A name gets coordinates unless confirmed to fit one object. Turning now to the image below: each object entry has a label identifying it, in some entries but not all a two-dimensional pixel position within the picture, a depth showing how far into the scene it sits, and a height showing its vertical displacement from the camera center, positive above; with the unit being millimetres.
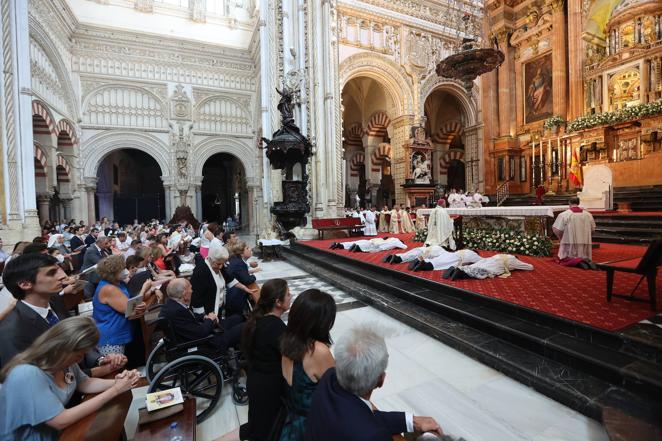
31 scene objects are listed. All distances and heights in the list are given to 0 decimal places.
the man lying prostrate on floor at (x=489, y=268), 4715 -939
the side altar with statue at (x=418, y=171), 14623 +1781
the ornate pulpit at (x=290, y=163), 10164 +1693
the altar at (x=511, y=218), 6332 -275
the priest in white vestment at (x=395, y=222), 13062 -516
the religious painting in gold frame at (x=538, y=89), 14117 +5412
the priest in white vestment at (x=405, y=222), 13156 -534
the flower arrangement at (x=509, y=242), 6562 -784
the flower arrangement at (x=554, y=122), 13055 +3482
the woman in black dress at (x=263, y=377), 1653 -869
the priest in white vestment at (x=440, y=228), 7332 -461
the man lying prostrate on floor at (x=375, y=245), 7742 -874
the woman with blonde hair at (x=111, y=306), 2598 -748
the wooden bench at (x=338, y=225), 10625 -470
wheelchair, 2320 -1230
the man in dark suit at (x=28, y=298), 1712 -478
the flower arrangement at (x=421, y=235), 9080 -756
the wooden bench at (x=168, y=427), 1674 -1171
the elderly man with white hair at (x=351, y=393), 1043 -672
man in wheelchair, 2498 -860
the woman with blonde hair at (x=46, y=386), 1246 -690
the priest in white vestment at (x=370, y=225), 12234 -574
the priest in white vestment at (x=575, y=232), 5461 -473
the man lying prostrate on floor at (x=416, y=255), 5957 -875
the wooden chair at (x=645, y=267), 2912 -630
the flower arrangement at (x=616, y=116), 10016 +3025
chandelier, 7500 +3574
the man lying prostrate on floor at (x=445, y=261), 5348 -911
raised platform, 2221 -1178
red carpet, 3016 -1054
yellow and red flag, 12227 +1317
